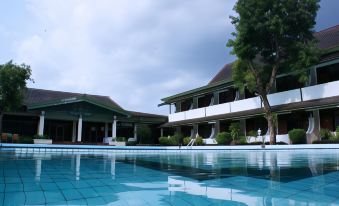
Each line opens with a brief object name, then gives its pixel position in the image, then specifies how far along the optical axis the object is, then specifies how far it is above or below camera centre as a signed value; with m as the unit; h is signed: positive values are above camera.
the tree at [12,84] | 19.72 +3.66
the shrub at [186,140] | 24.87 +0.05
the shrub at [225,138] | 20.95 +0.19
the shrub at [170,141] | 25.53 -0.04
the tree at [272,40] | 16.23 +5.75
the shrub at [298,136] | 16.61 +0.27
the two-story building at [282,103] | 16.66 +2.49
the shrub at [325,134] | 15.46 +0.36
